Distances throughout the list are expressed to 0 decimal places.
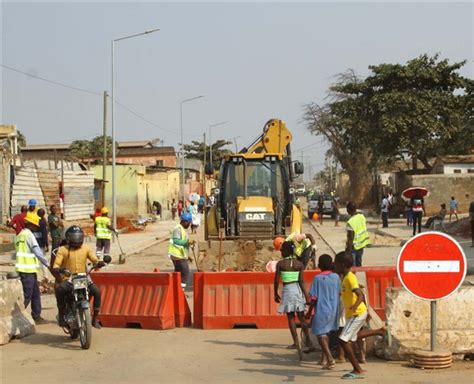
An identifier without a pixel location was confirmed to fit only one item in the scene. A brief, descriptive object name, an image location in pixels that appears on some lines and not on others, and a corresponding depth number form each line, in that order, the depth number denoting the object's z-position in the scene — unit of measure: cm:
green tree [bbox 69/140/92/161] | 7550
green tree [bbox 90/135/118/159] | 7693
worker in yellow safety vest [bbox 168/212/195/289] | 1443
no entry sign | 833
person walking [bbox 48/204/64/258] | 1870
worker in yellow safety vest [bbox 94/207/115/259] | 2089
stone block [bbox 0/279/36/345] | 1072
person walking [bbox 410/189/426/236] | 3012
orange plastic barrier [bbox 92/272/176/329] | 1152
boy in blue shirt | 856
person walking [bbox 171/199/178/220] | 6419
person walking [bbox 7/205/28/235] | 1781
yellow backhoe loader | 1733
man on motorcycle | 1063
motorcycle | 1009
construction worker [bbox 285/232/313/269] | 1257
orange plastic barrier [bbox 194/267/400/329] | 1149
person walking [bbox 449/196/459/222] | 4147
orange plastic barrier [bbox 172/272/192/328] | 1165
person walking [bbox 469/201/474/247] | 2578
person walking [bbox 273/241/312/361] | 952
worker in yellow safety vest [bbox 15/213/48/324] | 1184
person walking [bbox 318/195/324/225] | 4859
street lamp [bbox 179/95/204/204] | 5714
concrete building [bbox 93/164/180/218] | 5358
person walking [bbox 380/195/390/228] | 3954
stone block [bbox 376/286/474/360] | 914
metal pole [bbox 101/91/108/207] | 3459
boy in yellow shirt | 824
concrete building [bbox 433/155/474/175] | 5381
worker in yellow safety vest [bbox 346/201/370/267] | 1482
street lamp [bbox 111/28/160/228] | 3419
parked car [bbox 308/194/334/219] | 5878
